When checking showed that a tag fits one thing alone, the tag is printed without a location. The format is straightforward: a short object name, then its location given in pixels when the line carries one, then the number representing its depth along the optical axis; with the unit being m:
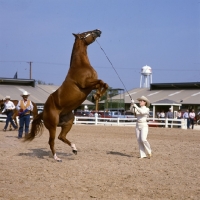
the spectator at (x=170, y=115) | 32.16
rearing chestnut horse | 10.33
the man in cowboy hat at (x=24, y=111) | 15.80
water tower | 72.31
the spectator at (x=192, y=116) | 29.57
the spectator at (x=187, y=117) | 30.03
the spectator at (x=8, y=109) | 20.38
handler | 11.02
